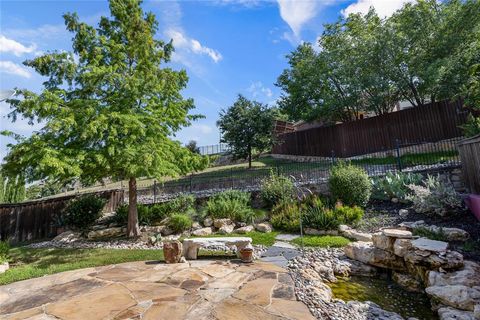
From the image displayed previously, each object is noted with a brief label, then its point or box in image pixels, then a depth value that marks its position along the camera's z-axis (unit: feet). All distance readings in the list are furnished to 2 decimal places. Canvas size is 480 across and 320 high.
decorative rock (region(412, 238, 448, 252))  15.15
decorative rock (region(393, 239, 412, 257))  16.60
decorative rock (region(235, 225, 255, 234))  26.61
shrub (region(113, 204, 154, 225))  31.81
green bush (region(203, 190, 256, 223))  29.09
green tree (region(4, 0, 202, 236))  20.39
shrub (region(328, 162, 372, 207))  27.76
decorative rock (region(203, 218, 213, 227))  28.78
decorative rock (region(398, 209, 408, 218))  24.71
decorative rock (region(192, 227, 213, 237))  26.63
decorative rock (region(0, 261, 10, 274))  19.62
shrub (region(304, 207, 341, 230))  24.43
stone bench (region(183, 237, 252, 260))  19.16
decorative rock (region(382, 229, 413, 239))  17.21
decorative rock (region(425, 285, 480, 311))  12.39
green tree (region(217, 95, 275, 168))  53.67
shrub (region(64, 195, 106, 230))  32.04
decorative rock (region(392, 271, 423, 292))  15.78
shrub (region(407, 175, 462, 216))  22.12
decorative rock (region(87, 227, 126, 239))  29.55
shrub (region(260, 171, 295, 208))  30.56
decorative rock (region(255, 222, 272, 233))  26.40
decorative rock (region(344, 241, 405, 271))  17.54
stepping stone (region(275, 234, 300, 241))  23.66
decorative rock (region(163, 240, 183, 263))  18.12
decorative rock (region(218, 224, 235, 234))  26.86
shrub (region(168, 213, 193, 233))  27.94
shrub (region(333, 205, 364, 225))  24.81
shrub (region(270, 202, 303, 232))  25.53
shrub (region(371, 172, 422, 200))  27.47
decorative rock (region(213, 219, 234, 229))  27.96
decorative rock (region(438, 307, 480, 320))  11.80
